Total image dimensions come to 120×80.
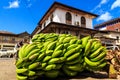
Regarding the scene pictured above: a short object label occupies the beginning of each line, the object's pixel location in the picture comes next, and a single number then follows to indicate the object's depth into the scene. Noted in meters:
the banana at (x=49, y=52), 2.21
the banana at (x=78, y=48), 2.35
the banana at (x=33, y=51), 2.11
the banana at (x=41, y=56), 2.11
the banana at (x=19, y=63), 2.07
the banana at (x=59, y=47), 2.28
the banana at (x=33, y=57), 2.06
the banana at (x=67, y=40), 2.50
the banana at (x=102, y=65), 2.36
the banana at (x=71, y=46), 2.38
